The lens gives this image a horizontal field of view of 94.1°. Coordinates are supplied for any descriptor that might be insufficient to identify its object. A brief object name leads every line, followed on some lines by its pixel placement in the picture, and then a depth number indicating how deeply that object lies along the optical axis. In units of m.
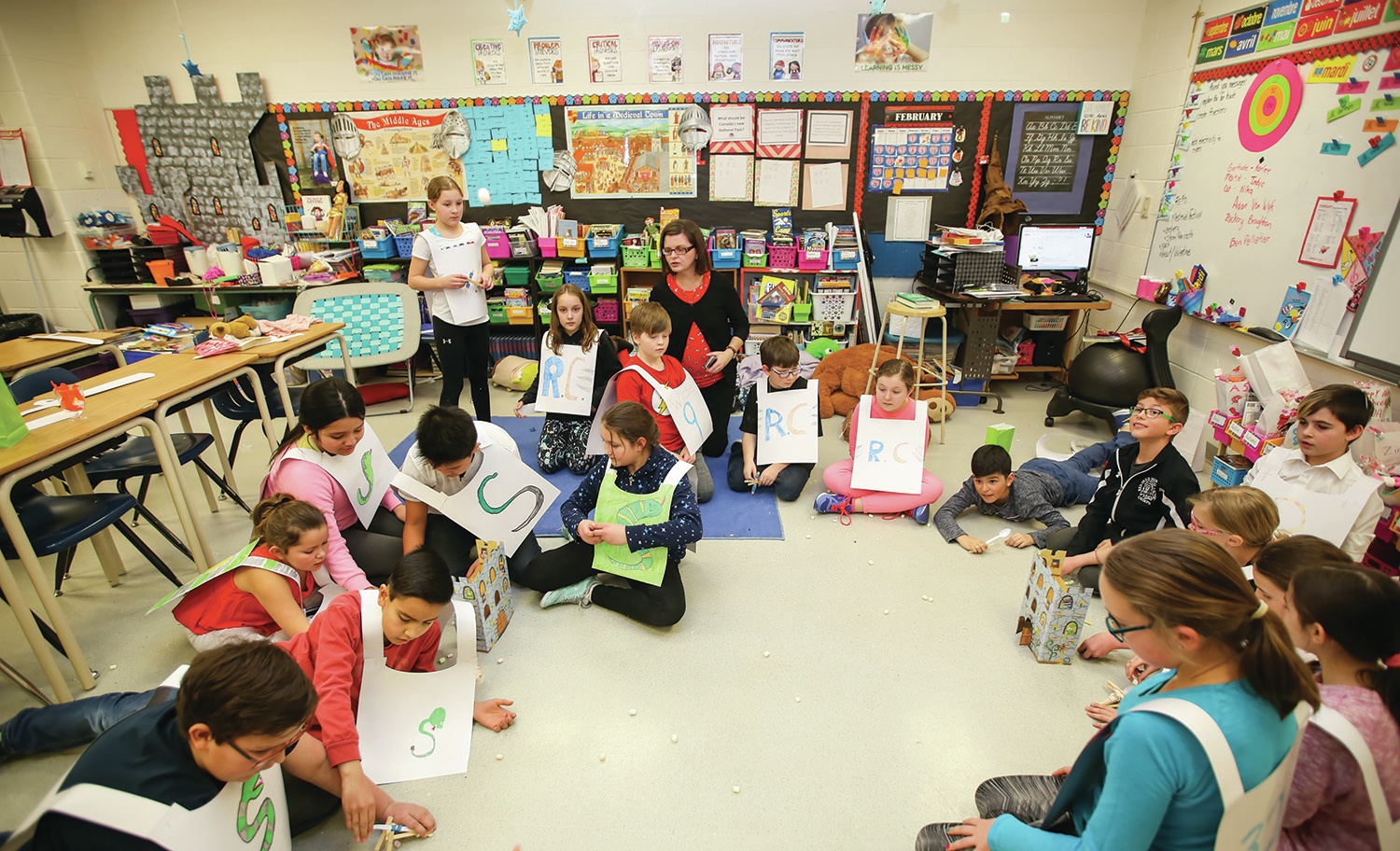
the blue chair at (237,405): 3.34
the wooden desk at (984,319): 4.34
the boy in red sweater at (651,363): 3.08
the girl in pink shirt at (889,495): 3.13
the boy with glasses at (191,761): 1.05
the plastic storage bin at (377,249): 5.02
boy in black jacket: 2.32
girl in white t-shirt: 3.54
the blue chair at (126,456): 2.62
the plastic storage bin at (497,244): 4.90
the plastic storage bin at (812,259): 4.81
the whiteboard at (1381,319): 2.74
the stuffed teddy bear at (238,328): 3.32
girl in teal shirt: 1.01
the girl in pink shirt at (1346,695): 1.16
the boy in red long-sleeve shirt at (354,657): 1.59
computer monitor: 4.65
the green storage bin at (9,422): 2.00
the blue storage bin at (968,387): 4.66
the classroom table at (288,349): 3.10
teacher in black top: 3.58
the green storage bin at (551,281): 4.95
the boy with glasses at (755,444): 3.33
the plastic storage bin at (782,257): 4.85
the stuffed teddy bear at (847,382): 4.41
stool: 3.99
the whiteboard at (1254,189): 2.94
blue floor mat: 3.06
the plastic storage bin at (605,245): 4.90
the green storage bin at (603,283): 4.93
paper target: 3.29
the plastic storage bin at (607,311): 5.11
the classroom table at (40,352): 2.96
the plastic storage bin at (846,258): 4.80
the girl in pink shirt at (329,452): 2.17
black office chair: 3.89
